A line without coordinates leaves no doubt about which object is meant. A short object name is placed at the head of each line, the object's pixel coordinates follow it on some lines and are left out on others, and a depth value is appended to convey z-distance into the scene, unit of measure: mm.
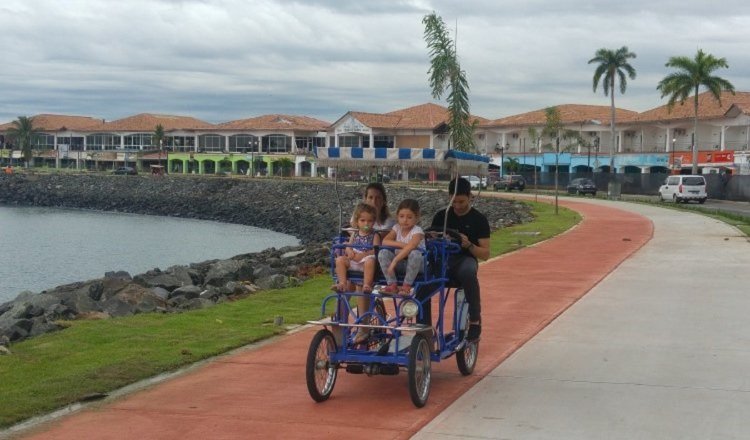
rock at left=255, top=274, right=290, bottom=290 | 18484
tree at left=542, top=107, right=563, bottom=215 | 72875
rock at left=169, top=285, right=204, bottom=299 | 18953
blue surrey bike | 8188
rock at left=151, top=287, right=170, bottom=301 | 18834
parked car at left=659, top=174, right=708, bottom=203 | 57625
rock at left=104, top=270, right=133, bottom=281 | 24481
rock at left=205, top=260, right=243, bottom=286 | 21327
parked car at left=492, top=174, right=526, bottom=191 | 81188
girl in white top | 8430
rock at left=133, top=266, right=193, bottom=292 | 21316
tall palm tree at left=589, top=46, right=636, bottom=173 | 86250
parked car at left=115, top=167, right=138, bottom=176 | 116500
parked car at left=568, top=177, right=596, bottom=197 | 74125
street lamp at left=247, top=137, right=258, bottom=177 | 110775
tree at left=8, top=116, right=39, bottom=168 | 145375
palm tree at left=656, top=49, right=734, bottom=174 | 71562
